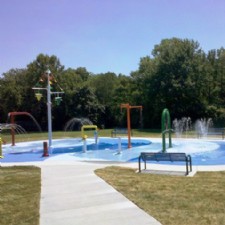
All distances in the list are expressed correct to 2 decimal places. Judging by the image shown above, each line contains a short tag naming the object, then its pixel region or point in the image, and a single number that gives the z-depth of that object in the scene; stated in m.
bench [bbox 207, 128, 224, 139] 29.38
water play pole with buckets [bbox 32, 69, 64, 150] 21.62
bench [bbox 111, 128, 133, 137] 35.75
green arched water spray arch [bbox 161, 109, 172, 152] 19.31
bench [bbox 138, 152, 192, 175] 12.14
